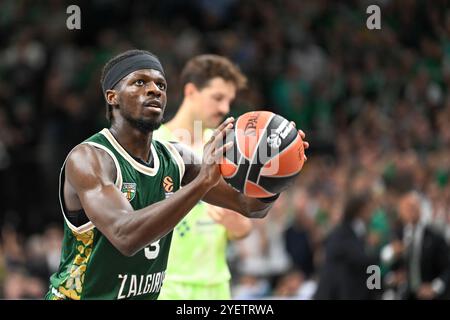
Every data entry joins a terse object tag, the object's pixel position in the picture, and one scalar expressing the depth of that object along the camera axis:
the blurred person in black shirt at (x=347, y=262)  18.72
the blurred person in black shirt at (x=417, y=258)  19.98
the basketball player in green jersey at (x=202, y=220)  14.39
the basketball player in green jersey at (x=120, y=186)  9.66
